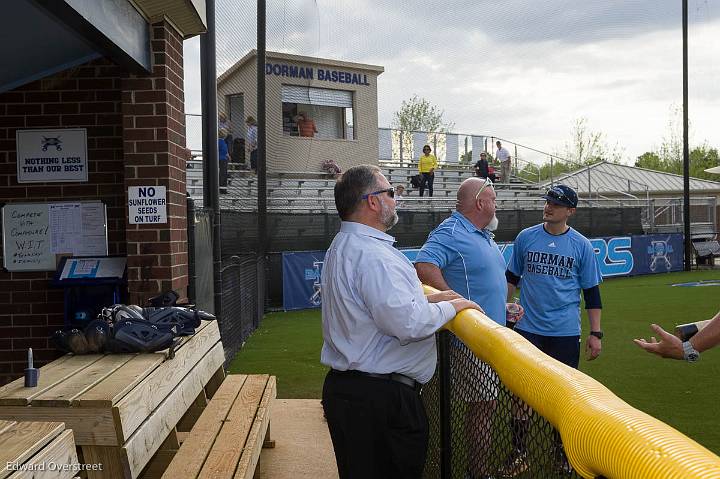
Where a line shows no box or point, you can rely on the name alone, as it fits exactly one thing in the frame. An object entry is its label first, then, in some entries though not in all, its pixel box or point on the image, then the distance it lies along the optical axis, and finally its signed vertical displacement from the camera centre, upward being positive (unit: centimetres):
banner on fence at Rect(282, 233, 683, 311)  1622 -148
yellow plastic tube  122 -41
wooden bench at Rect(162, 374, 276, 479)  352 -118
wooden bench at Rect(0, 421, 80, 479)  227 -73
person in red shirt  2752 +317
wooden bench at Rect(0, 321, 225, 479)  304 -78
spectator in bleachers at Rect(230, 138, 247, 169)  1845 +153
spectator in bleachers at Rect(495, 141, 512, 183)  3209 +204
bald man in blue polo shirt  454 -27
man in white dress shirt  308 -62
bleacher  1723 +74
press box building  2586 +391
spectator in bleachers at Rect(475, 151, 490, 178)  2716 +156
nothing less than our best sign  579 +48
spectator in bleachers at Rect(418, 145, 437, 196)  2673 +149
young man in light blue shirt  559 -56
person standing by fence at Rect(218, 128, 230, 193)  1473 +100
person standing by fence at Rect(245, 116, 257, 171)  1758 +176
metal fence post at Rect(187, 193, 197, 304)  657 -34
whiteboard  578 -10
